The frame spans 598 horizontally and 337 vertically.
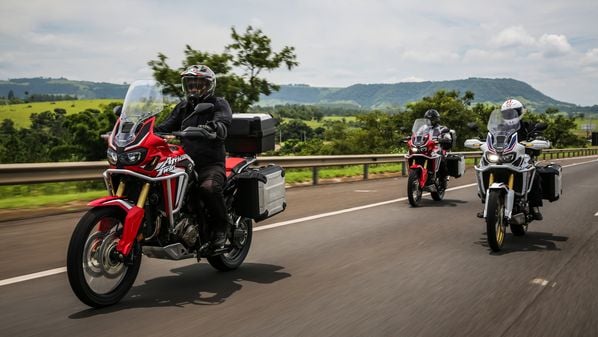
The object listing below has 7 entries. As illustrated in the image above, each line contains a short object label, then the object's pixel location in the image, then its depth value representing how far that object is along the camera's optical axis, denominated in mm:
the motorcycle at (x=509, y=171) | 7922
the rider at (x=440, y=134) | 13487
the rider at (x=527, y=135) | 8617
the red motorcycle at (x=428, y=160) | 13008
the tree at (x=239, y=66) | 32281
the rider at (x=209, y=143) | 5594
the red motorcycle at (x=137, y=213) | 4605
